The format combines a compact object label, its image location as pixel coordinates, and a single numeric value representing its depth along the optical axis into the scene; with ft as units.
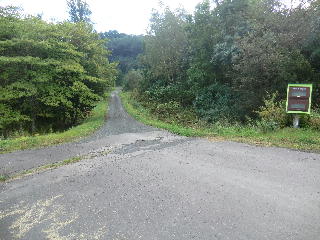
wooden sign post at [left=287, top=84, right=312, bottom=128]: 33.91
